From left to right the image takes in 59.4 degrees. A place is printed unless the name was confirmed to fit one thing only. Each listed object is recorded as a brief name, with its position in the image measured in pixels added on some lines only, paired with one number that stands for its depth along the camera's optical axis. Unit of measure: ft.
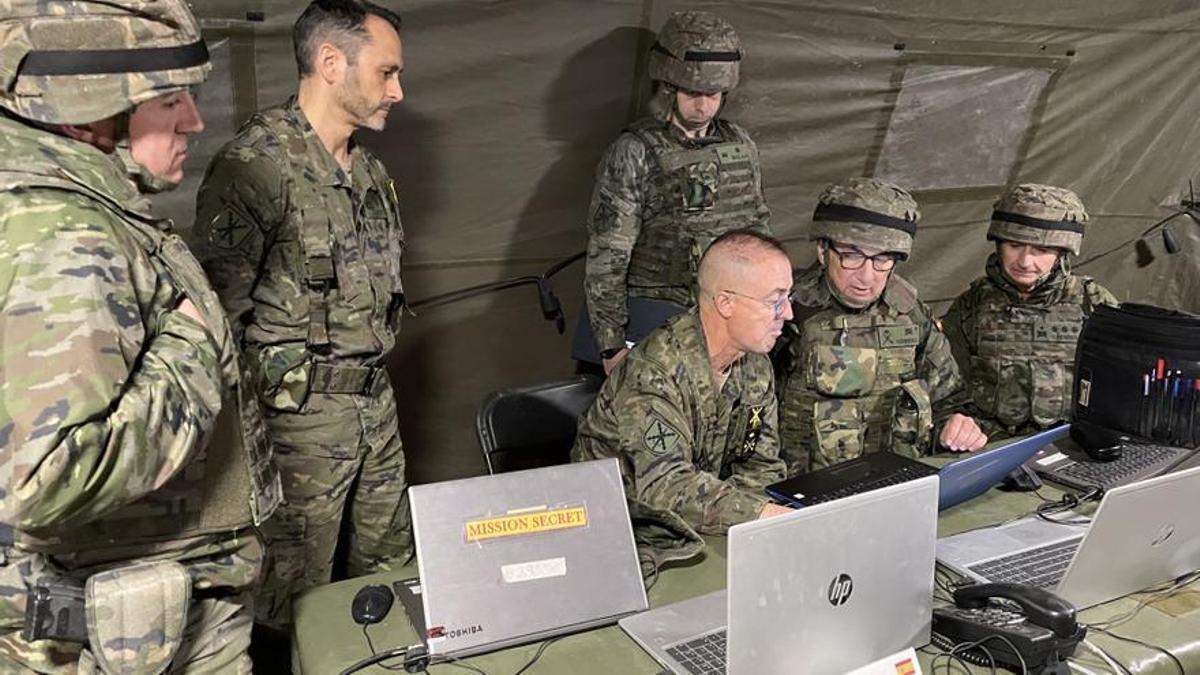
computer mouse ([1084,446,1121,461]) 7.43
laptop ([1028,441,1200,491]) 7.05
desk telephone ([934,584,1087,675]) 4.79
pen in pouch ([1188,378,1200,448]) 7.15
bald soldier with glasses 6.22
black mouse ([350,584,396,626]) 4.98
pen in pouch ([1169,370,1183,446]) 7.22
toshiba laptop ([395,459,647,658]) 4.66
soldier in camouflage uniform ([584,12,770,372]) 9.22
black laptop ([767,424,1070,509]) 6.07
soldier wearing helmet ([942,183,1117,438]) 9.32
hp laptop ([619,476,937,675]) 4.05
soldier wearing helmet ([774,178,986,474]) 8.36
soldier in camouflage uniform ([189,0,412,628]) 6.80
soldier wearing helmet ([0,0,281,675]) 3.73
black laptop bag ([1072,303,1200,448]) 7.16
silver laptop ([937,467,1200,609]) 5.05
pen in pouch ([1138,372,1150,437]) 7.34
